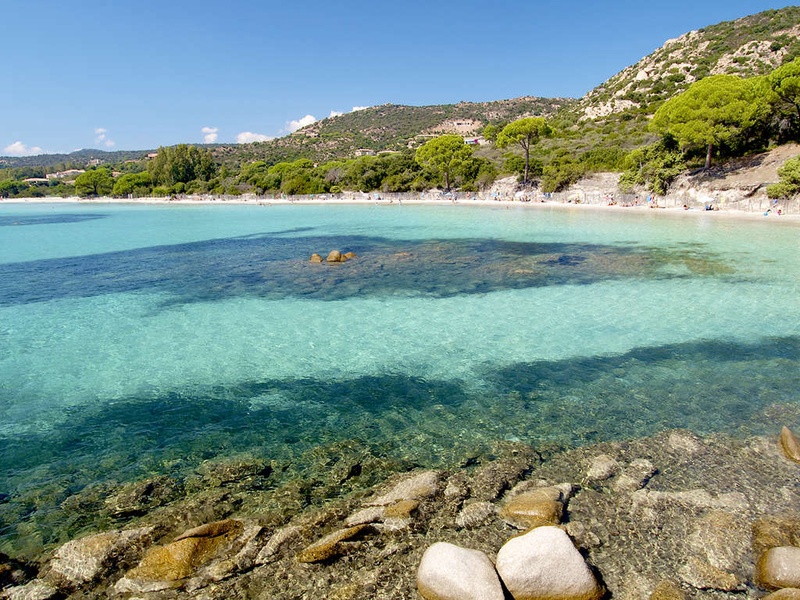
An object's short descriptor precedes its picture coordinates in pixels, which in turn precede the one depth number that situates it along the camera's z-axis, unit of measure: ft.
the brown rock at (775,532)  15.53
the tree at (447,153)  204.95
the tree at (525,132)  180.75
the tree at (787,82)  115.14
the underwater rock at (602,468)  19.56
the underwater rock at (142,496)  18.07
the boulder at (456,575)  13.07
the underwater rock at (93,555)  14.82
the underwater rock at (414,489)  18.25
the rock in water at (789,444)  20.35
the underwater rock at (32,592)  14.03
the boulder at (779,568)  13.76
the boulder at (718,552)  14.43
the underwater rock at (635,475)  18.92
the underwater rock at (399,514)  16.86
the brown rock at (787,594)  12.52
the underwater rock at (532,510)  16.84
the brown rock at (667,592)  13.70
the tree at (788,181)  101.50
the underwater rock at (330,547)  15.33
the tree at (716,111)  119.44
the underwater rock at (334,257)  69.59
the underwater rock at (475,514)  17.03
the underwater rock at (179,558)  14.49
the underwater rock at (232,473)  19.60
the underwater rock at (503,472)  18.80
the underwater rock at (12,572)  14.61
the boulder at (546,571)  13.43
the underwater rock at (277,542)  15.43
